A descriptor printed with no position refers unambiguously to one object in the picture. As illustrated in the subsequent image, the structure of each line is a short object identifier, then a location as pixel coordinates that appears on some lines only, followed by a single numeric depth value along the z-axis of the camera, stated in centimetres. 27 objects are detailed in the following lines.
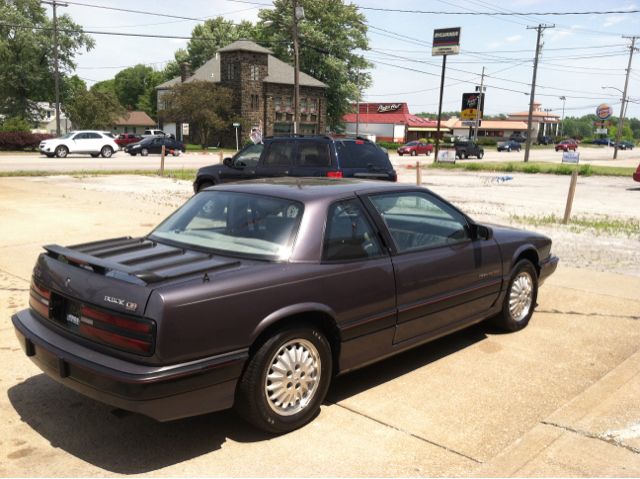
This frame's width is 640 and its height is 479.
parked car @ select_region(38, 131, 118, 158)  3641
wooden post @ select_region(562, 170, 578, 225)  1265
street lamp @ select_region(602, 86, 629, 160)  6059
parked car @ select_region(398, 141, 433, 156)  6034
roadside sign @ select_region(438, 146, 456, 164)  4200
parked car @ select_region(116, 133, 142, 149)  6031
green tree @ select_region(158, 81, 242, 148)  6188
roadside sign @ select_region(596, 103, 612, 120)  6844
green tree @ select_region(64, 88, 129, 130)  6281
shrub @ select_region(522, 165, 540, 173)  3545
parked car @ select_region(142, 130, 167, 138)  7200
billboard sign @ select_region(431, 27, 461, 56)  4684
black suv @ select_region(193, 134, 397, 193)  1131
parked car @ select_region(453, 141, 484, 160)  5362
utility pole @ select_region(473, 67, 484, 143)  7026
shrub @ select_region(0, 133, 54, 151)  4350
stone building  6506
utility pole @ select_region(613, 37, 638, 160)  6488
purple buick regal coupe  319
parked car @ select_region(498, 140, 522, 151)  7319
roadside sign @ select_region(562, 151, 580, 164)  3919
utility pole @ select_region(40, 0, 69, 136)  4644
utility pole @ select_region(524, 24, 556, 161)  4826
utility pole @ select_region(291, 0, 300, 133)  3550
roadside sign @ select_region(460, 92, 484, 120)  6975
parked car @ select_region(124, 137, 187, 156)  4450
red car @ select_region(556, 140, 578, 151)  7744
